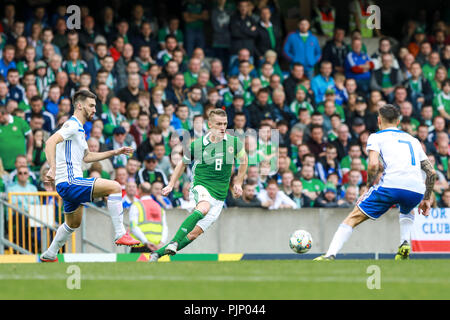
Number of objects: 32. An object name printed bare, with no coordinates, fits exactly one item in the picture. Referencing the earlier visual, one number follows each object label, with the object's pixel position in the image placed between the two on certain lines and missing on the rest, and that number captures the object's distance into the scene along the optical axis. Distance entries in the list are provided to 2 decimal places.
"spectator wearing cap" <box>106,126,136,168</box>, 19.67
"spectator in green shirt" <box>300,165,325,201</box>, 20.45
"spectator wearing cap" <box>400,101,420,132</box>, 23.22
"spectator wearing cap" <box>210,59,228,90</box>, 22.81
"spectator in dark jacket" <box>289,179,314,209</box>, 19.94
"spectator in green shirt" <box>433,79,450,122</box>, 23.99
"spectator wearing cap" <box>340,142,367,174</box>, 21.58
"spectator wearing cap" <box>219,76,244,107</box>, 22.38
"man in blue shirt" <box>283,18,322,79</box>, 24.03
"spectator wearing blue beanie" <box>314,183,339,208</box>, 20.06
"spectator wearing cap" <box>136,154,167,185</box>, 19.16
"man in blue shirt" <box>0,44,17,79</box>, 20.38
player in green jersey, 14.16
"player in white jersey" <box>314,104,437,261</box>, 13.36
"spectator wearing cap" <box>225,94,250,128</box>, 21.66
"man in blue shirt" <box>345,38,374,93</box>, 24.42
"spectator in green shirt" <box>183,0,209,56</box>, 23.75
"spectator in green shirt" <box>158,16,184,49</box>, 23.44
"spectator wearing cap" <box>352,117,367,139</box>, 22.64
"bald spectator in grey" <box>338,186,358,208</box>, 20.17
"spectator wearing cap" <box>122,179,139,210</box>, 18.36
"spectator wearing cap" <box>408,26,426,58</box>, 25.73
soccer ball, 14.48
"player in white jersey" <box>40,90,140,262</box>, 13.14
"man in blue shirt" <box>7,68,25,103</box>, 19.89
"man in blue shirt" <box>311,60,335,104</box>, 23.53
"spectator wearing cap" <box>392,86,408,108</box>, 23.69
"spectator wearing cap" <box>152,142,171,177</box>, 19.83
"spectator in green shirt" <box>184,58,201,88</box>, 22.38
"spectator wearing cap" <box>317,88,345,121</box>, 22.92
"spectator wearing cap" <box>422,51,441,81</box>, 24.83
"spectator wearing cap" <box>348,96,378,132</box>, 23.05
